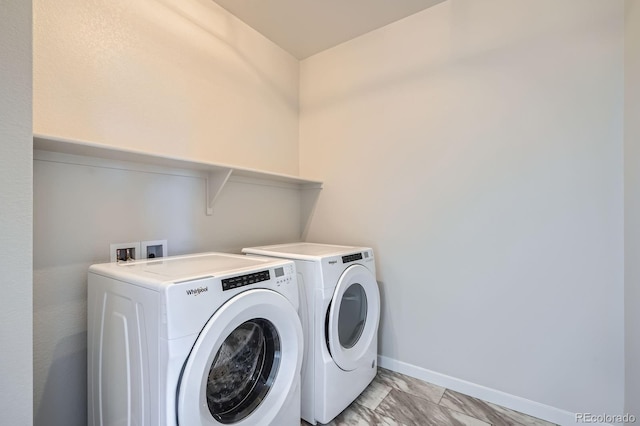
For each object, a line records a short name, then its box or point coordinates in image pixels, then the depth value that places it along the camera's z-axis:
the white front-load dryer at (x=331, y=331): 1.43
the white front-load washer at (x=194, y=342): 0.85
